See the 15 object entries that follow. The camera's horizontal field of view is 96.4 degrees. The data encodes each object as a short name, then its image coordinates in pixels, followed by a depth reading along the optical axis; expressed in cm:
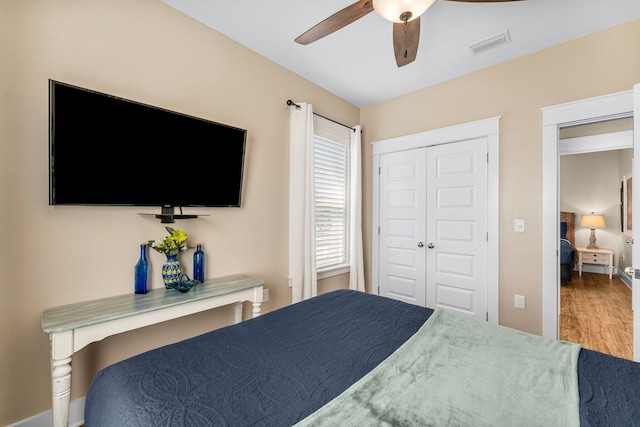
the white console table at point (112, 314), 138
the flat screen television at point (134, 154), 158
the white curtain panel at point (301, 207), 282
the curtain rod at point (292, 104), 284
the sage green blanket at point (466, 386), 81
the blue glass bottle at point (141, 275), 188
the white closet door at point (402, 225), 329
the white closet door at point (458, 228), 287
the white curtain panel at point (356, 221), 350
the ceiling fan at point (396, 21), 145
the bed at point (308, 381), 83
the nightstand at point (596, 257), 562
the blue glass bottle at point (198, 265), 214
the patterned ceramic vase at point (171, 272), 195
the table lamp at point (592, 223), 584
